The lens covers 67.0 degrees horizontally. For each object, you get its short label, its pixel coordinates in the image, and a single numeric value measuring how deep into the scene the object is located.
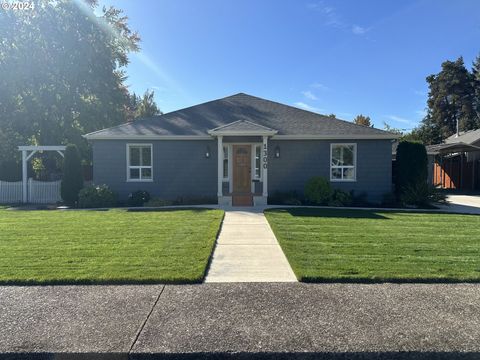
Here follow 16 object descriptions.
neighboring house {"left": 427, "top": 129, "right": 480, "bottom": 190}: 23.36
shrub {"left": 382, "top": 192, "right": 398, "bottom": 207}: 14.89
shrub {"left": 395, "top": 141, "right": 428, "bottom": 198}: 14.88
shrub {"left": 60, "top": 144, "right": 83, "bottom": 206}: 15.10
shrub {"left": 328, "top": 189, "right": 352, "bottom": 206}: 14.13
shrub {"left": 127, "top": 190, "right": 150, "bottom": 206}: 14.46
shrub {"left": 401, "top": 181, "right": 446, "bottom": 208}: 14.08
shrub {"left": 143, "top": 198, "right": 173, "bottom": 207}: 14.09
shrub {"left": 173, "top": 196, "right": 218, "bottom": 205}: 14.56
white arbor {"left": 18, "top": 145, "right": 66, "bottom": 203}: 16.67
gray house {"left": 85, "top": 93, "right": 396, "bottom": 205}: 15.12
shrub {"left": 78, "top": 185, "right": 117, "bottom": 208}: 14.08
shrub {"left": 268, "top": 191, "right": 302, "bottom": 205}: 14.29
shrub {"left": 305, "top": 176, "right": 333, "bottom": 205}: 14.20
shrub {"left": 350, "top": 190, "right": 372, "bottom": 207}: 14.79
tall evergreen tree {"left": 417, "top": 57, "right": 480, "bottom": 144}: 44.25
